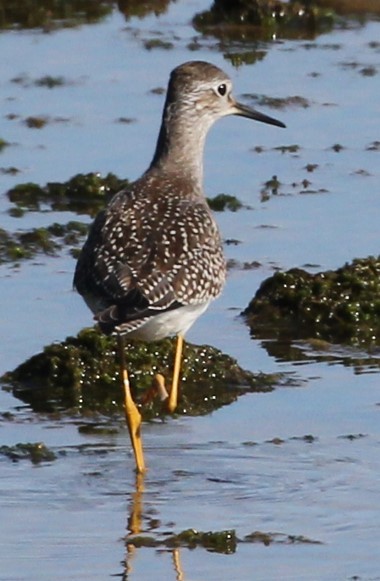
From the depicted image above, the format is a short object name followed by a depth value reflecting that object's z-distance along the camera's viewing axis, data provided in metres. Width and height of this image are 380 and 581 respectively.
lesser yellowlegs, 8.41
